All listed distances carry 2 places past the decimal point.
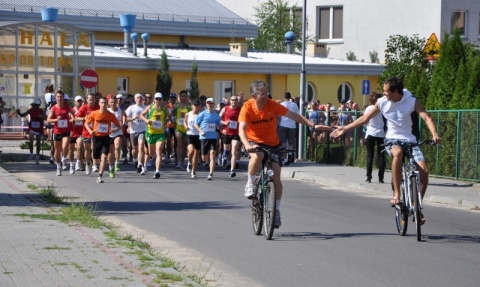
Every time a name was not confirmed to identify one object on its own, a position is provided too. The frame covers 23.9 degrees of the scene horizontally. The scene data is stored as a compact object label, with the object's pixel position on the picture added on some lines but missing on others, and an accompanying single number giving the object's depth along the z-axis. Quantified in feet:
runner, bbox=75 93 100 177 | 82.43
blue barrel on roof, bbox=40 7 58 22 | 158.20
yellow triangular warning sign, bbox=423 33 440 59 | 93.88
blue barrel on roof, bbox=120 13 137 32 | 183.11
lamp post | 103.91
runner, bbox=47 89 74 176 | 83.10
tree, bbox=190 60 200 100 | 167.12
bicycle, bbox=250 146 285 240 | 43.32
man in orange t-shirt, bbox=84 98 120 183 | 77.46
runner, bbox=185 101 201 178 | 82.72
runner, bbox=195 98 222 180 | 83.25
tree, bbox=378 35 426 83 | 104.58
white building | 222.48
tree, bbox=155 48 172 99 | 167.32
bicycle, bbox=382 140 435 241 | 43.14
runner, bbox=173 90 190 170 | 93.97
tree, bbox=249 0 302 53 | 224.33
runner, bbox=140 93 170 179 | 83.10
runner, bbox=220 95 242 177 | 91.91
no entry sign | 115.59
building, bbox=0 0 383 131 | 136.26
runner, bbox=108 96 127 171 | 81.11
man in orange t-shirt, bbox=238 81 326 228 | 44.09
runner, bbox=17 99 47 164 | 99.76
